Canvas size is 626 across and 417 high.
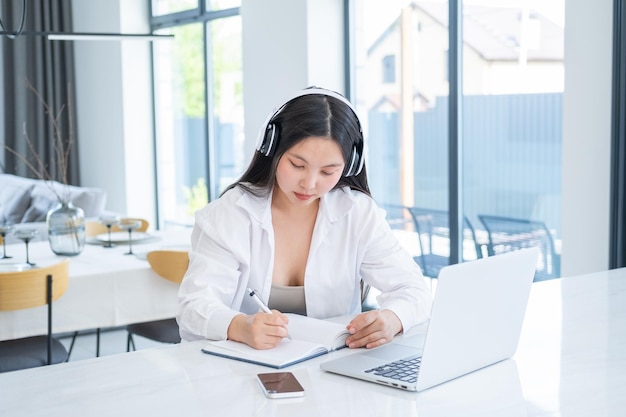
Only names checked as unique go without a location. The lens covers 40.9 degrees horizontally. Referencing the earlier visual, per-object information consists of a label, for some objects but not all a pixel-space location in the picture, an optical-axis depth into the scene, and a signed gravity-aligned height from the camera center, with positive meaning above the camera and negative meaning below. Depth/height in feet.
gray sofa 20.49 -1.51
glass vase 12.26 -1.33
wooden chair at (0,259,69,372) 10.07 -1.90
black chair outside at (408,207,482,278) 15.23 -1.91
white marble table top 4.50 -1.45
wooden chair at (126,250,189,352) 11.09 -1.72
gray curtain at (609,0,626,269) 11.11 -0.15
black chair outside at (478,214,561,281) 13.43 -1.73
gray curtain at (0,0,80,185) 25.13 +1.79
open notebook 5.44 -1.41
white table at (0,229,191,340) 10.61 -2.13
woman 6.37 -0.87
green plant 22.77 -1.55
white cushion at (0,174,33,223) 21.57 -1.56
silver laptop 4.79 -1.17
